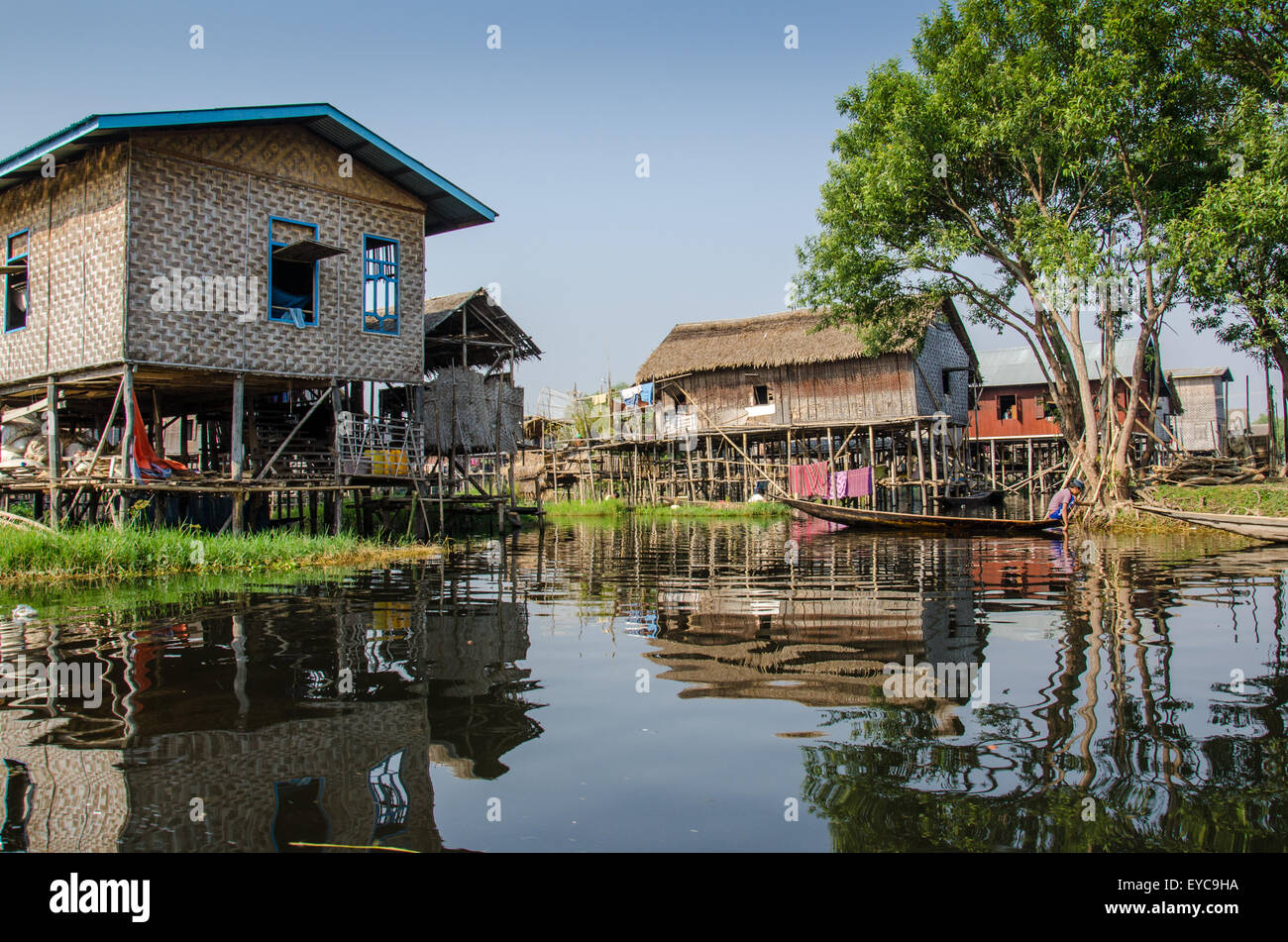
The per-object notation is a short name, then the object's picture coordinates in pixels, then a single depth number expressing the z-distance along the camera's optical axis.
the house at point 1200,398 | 39.38
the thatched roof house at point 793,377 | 29.47
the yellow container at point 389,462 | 17.38
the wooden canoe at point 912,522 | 17.94
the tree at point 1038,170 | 17.17
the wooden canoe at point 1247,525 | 13.62
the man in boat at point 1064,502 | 19.44
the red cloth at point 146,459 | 13.58
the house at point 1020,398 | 37.28
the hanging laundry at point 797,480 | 28.83
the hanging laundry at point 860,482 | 26.98
